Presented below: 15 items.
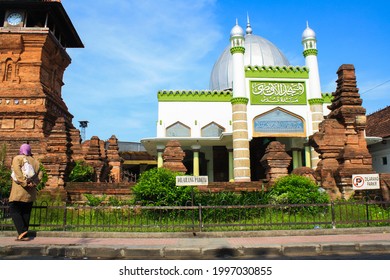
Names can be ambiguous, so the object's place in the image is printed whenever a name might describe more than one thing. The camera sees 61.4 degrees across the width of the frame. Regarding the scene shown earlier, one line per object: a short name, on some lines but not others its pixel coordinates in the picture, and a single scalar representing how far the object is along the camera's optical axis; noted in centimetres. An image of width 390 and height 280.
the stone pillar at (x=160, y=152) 2400
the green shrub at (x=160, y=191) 937
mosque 2206
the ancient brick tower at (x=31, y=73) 1698
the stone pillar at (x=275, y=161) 1208
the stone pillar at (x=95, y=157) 1483
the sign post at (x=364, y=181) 830
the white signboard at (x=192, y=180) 796
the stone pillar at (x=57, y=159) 1127
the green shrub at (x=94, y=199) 1053
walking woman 648
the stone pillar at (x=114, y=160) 1978
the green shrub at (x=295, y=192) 957
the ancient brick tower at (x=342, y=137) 1093
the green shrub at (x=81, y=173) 1252
